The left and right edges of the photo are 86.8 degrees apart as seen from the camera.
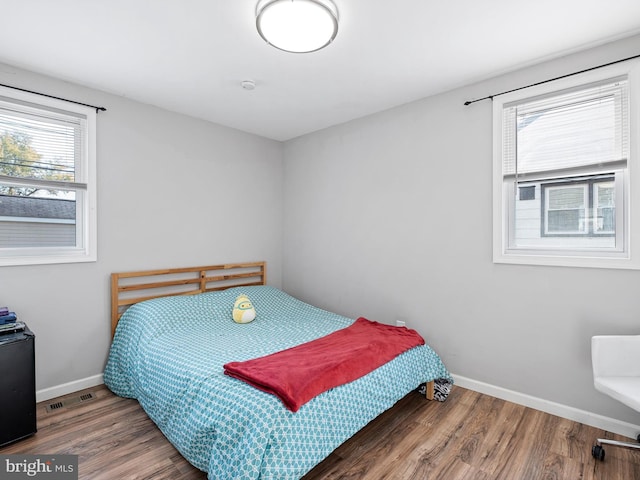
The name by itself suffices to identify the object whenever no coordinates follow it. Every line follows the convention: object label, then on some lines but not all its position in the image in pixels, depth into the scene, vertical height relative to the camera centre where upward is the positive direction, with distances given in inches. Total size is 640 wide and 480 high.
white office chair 76.3 -28.6
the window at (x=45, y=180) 98.3 +16.9
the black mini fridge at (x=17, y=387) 79.4 -36.4
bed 61.9 -33.1
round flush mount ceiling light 68.8 +45.7
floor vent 97.9 -49.6
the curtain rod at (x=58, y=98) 96.5 +42.2
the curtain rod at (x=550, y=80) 83.8 +44.1
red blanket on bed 68.4 -29.4
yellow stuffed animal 117.0 -26.0
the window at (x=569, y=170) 85.2 +18.7
